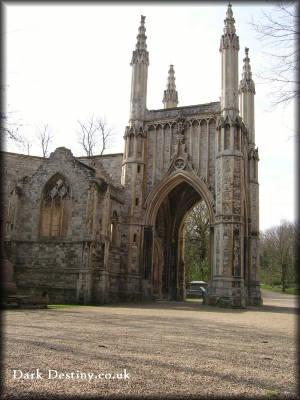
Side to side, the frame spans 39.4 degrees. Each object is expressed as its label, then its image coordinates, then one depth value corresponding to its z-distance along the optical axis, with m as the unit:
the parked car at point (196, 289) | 35.53
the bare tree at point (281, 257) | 54.72
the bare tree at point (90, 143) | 41.23
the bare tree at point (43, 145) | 41.87
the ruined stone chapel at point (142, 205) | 21.61
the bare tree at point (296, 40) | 7.64
